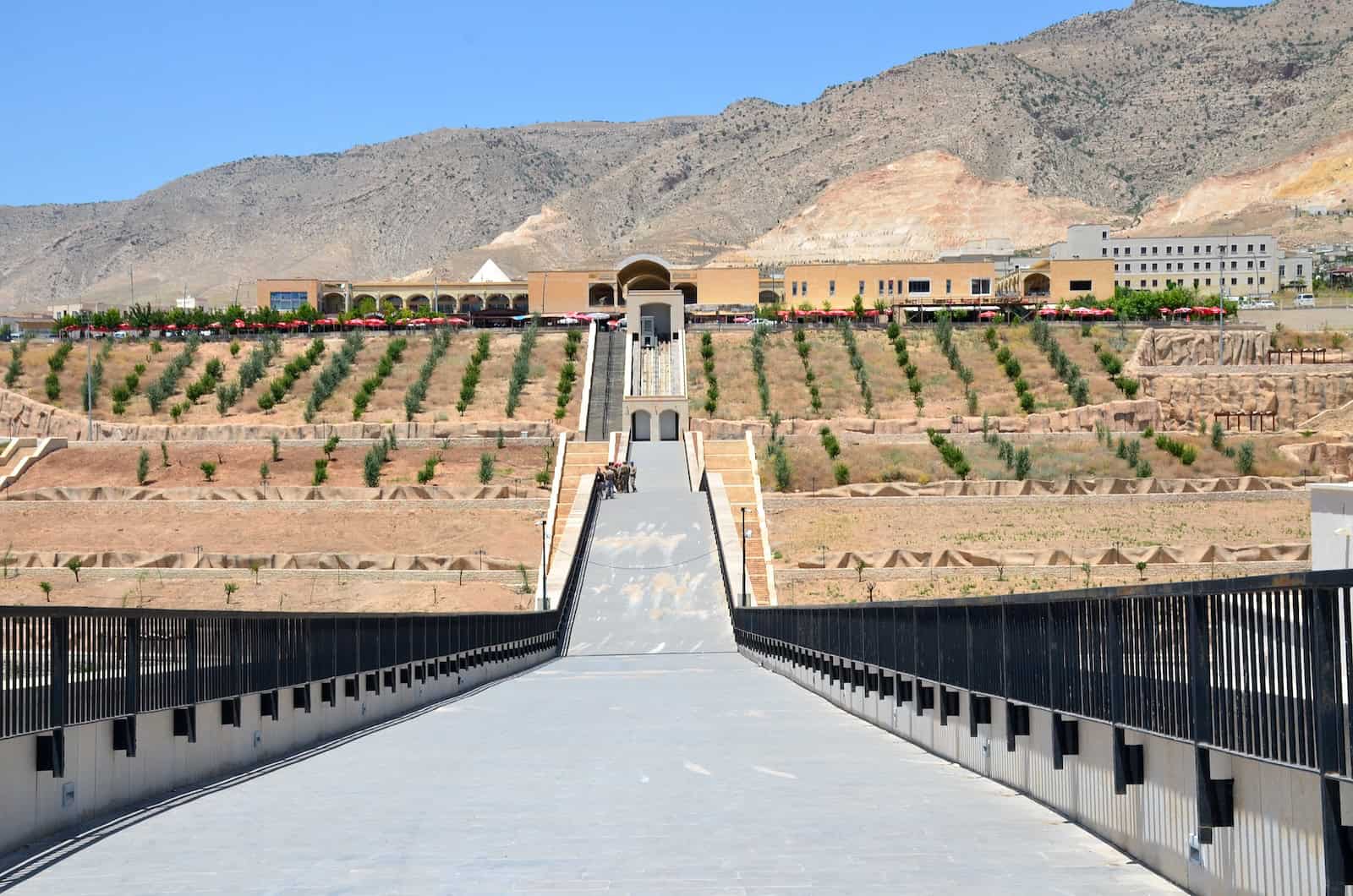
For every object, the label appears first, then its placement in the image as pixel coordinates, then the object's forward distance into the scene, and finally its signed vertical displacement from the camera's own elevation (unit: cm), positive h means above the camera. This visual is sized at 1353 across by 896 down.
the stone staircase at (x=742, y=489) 4656 +44
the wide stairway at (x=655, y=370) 7906 +662
